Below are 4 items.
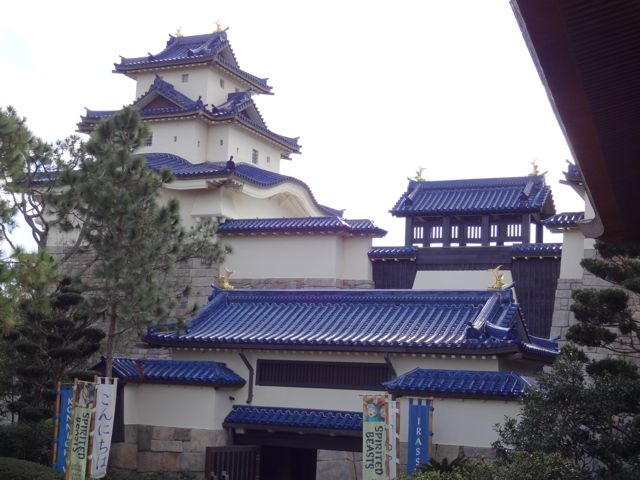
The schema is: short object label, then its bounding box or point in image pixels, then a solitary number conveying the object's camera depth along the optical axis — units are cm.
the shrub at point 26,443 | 1788
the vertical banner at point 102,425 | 1617
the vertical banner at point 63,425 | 1670
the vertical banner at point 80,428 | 1602
